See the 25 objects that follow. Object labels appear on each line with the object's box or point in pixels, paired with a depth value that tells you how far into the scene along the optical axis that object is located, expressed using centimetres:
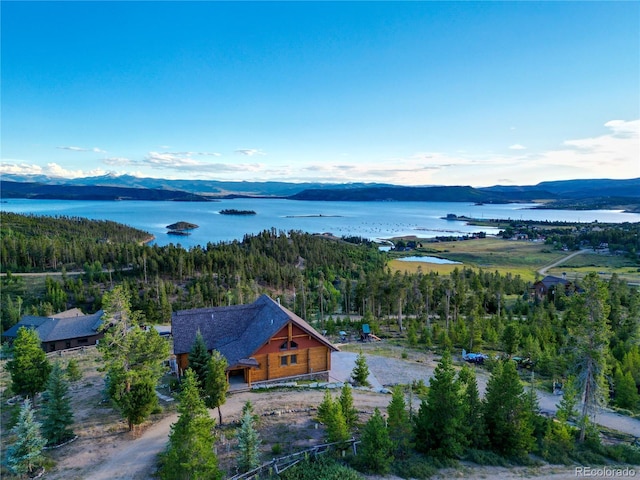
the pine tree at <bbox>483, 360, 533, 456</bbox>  2019
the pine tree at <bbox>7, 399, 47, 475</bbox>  1753
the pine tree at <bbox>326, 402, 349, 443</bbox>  1964
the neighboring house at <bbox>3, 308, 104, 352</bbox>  4538
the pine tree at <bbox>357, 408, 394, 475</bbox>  1825
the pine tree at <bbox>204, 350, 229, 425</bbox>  2164
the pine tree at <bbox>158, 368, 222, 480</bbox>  1575
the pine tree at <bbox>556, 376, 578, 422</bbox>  2178
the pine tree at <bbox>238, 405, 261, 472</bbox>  1784
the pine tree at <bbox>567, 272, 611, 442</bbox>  2164
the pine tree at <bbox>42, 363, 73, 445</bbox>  2066
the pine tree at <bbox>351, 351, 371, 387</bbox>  3016
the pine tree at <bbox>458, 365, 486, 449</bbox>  2073
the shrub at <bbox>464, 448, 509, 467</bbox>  1961
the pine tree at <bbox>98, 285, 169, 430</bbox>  2117
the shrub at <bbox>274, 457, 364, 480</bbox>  1728
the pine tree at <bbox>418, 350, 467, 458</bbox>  1945
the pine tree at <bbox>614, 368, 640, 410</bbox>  3047
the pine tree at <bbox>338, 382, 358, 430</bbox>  2159
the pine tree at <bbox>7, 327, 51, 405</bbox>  2453
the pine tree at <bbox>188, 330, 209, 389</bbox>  2525
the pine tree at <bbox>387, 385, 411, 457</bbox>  1986
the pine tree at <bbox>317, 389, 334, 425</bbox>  2023
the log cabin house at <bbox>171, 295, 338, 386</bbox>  2903
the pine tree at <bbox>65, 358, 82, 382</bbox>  2998
